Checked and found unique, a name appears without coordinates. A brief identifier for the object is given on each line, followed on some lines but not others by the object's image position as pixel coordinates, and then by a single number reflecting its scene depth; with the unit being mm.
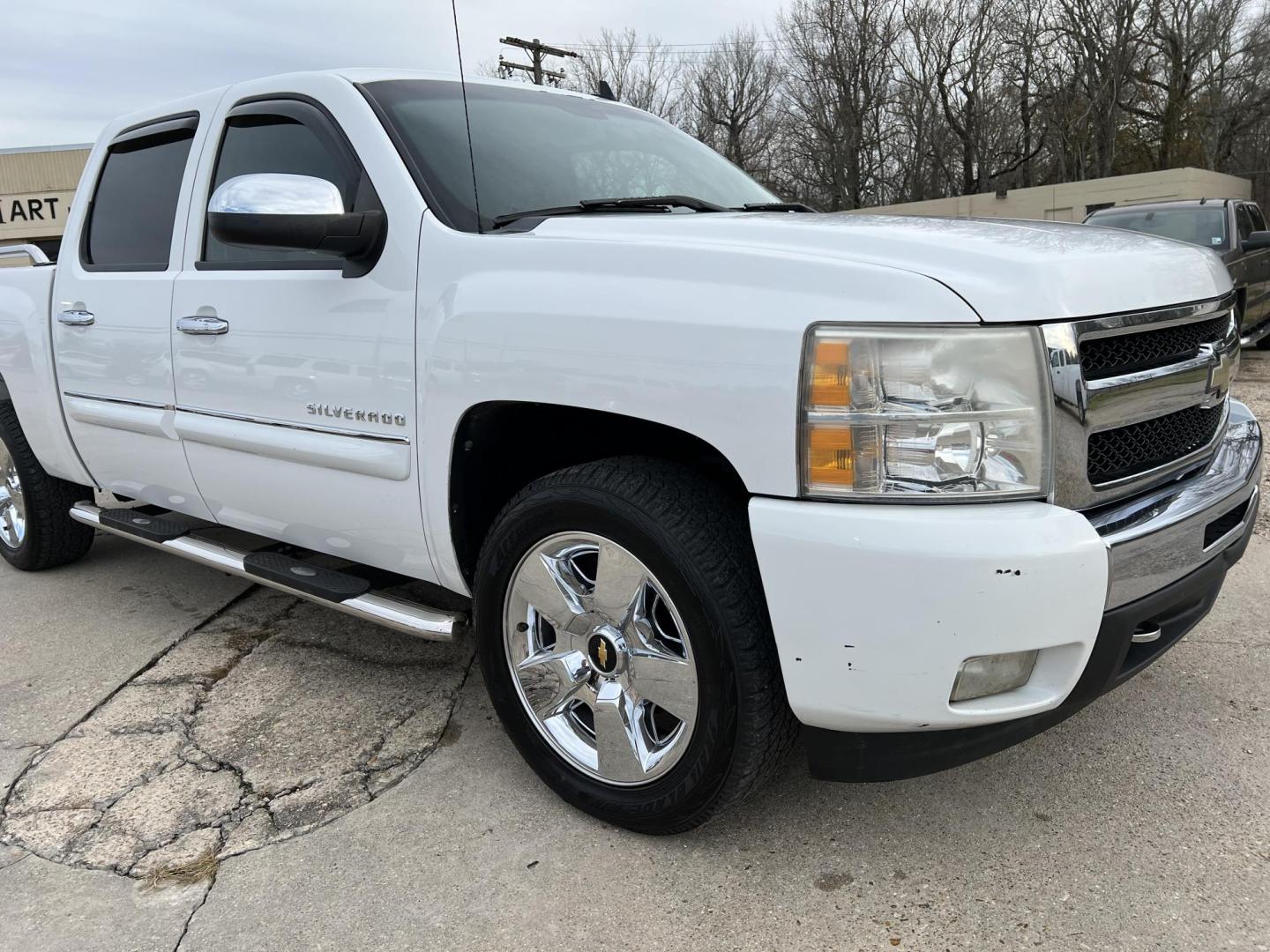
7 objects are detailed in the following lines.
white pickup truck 1701
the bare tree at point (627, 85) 34031
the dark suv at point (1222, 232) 8367
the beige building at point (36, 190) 32406
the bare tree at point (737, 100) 38844
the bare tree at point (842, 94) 36219
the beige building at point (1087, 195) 25359
